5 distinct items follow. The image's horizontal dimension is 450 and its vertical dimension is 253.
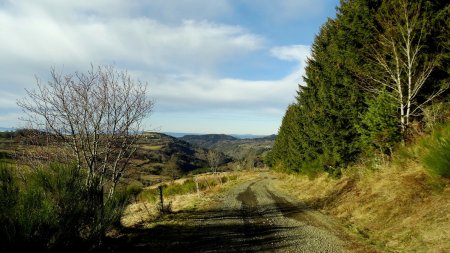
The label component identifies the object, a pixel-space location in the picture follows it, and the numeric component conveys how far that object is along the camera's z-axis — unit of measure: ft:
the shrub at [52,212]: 20.18
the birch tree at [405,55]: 49.78
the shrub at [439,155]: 30.55
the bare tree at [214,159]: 261.15
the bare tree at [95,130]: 43.52
